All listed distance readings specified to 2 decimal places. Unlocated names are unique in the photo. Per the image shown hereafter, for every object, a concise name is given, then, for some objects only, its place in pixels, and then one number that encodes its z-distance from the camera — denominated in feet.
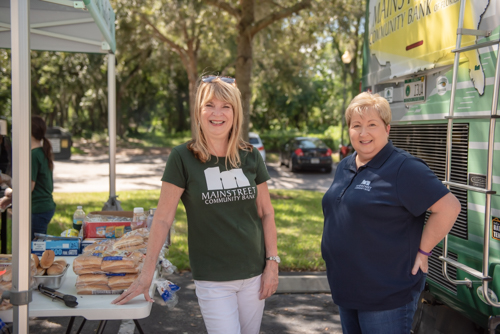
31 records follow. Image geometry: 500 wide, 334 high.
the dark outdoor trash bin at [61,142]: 72.02
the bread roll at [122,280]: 8.70
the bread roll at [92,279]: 8.68
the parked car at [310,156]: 67.15
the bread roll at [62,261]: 9.62
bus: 8.41
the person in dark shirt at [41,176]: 15.49
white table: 7.95
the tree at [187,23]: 55.16
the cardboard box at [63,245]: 10.84
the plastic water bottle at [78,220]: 12.69
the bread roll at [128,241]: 9.90
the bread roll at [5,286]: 8.40
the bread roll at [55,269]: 9.12
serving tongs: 8.02
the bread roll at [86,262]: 8.63
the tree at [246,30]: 36.50
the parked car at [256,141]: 65.87
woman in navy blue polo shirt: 7.34
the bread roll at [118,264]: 8.69
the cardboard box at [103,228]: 11.93
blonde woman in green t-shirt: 7.80
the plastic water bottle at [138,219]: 11.62
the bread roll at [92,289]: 8.67
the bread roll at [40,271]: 9.01
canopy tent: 7.14
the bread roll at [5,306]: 8.07
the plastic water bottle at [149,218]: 11.52
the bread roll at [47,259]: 9.09
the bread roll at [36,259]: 9.11
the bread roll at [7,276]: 8.60
